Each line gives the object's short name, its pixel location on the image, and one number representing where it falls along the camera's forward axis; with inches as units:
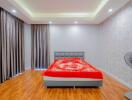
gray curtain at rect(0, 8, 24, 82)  108.9
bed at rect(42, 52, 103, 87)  88.9
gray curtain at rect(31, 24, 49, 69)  166.9
